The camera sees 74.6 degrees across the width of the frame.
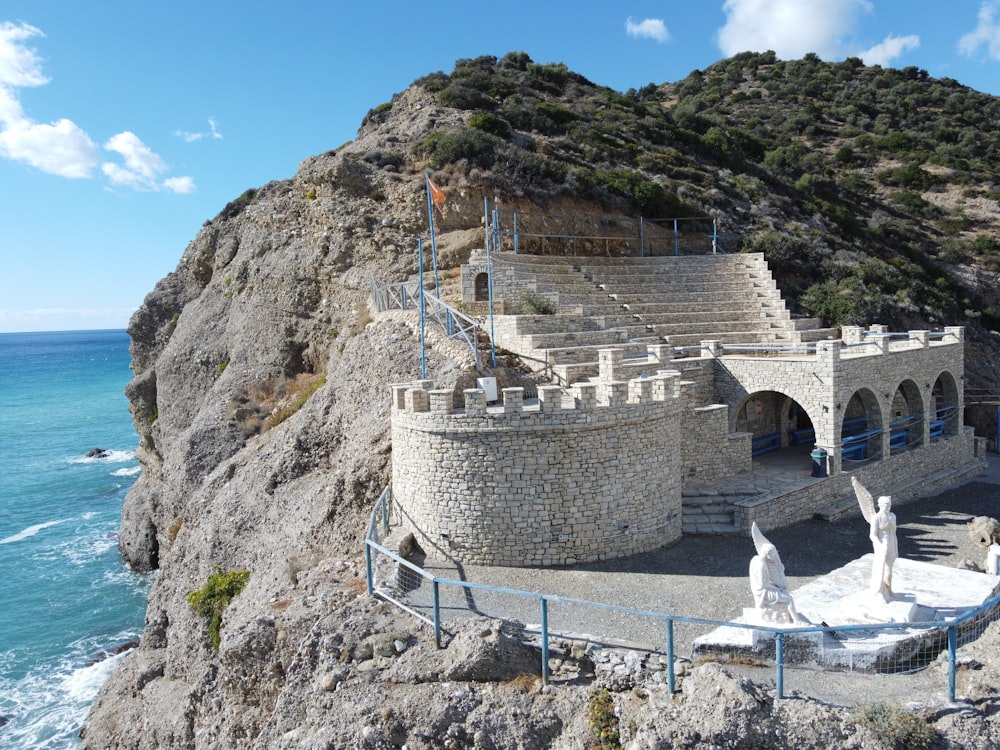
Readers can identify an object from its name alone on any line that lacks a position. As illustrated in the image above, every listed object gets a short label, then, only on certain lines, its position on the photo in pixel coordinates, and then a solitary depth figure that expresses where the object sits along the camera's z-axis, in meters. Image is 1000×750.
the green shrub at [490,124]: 29.06
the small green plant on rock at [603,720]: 7.81
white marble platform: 8.11
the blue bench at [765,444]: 17.75
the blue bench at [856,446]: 16.50
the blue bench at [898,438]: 17.94
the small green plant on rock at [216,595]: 14.10
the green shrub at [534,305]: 18.20
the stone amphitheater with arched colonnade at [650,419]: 11.44
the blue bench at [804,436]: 18.70
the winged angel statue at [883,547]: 9.02
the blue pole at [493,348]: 15.56
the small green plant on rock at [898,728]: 7.06
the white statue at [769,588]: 8.66
